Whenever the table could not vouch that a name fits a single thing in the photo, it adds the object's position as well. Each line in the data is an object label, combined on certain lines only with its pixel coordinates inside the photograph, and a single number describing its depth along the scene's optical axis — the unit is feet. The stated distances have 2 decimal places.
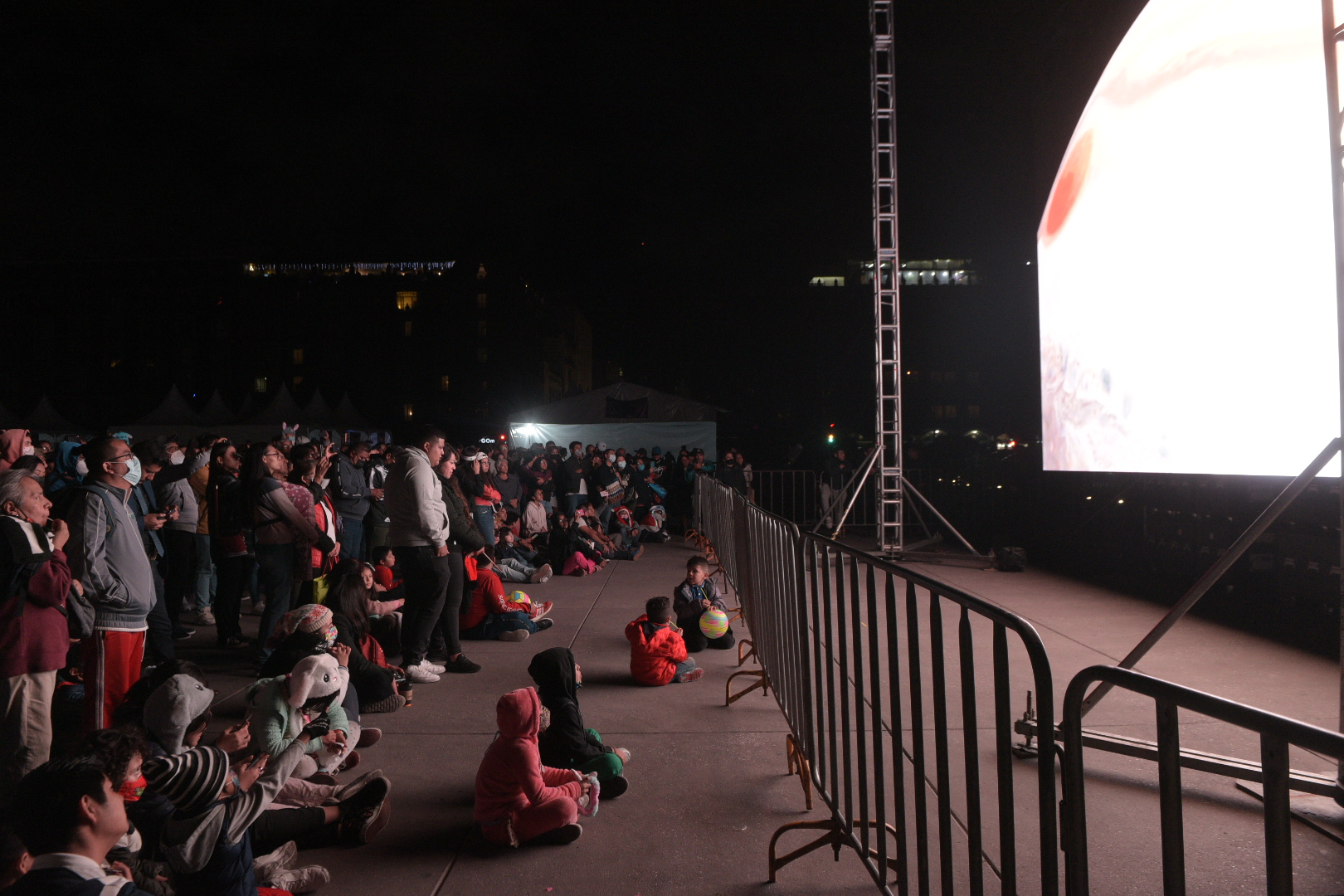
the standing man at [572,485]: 45.50
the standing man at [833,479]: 51.75
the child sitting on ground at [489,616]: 23.89
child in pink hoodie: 10.87
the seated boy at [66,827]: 6.36
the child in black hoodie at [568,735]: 12.53
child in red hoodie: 18.61
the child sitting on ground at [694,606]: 22.22
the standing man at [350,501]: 28.94
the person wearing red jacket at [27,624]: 11.50
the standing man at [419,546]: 18.98
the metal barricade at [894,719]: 5.99
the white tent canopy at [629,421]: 64.95
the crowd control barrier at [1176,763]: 3.73
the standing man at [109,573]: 13.51
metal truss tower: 35.22
